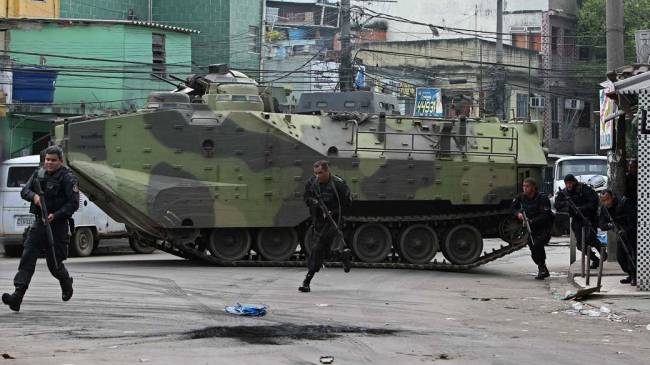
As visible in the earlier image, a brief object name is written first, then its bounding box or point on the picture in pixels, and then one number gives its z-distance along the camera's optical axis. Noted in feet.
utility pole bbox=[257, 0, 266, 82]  146.37
